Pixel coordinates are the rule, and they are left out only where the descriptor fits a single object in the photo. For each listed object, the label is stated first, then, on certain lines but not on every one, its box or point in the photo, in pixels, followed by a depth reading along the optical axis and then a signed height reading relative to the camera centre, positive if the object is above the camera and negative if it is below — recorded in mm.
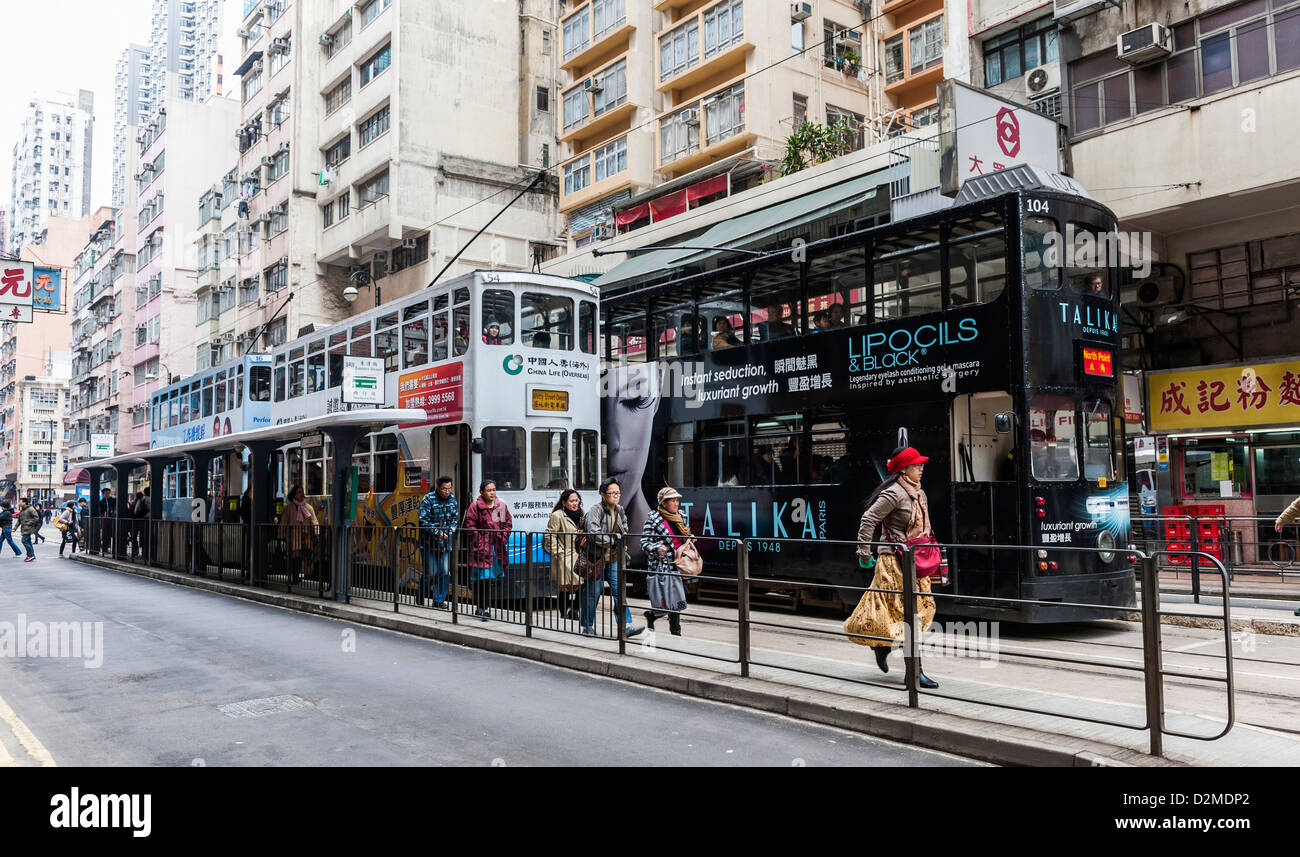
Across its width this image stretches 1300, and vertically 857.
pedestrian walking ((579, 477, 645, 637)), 9195 -474
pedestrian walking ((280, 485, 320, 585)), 14719 -519
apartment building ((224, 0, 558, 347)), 36562 +13421
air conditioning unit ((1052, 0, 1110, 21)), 18188 +8643
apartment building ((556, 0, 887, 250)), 29609 +12763
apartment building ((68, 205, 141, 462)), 63562 +11149
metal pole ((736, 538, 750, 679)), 7793 -820
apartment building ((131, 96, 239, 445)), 57500 +15959
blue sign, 16461 +3425
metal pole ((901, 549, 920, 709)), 6594 -931
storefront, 16938 +852
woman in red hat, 7129 -318
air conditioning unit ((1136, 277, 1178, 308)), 18516 +3531
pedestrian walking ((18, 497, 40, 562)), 26062 -593
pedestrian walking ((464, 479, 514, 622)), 10797 -515
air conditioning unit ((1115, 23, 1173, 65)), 16859 +7400
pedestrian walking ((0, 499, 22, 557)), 26438 -567
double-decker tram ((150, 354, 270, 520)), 21594 +2116
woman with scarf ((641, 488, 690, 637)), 9234 -633
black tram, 10219 +1055
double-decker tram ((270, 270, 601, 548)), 13469 +1382
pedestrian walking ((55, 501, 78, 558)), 29125 -715
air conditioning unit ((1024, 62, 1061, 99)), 18873 +7596
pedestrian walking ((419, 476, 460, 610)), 11688 -448
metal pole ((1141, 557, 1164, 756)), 5327 -976
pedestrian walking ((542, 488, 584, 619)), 9703 -656
